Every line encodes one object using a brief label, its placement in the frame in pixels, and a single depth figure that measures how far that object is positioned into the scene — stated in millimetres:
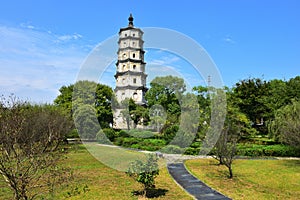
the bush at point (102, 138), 22516
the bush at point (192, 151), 18284
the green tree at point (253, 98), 26641
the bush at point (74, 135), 28478
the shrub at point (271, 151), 17505
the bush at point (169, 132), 20875
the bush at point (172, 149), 18425
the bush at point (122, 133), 21281
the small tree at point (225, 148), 10328
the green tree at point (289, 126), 12047
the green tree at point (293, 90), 22781
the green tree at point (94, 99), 28312
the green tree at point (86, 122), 24384
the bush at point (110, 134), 22959
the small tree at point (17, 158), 4645
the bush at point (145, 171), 7594
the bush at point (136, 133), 18078
